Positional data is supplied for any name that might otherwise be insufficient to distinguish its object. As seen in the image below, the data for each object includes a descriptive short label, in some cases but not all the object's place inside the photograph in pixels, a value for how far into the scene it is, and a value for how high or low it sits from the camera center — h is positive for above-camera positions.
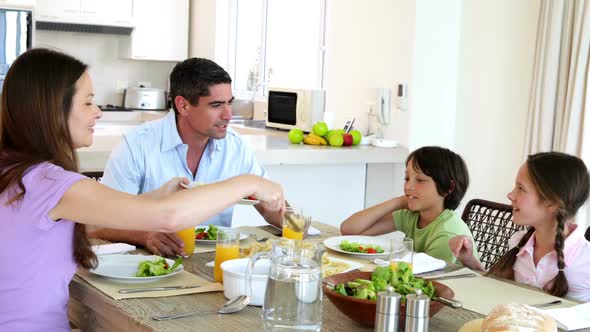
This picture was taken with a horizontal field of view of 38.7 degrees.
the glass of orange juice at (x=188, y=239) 2.28 -0.52
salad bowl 1.65 -0.49
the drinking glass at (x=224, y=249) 1.99 -0.47
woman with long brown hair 1.71 -0.31
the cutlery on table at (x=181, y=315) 1.70 -0.55
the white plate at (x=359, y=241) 2.41 -0.55
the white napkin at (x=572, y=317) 1.76 -0.53
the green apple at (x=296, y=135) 4.25 -0.41
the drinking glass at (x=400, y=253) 1.92 -0.44
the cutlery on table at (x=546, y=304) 1.93 -0.55
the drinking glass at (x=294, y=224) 2.39 -0.48
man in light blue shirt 2.85 -0.34
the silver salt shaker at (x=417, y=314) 1.53 -0.46
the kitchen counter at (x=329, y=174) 4.04 -0.61
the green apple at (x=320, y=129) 4.36 -0.38
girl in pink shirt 2.31 -0.44
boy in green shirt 2.78 -0.43
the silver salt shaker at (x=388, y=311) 1.55 -0.47
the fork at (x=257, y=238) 2.49 -0.55
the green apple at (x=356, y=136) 4.37 -0.41
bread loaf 1.49 -0.46
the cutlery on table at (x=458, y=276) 2.14 -0.55
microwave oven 4.86 -0.32
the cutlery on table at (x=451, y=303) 1.65 -0.47
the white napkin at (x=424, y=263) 2.22 -0.55
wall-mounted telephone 4.44 -0.25
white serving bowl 1.81 -0.49
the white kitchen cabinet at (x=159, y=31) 6.58 +0.12
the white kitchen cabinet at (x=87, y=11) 6.20 +0.24
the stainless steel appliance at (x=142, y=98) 6.71 -0.42
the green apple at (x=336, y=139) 4.26 -0.42
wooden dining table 1.68 -0.55
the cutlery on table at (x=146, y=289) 1.89 -0.55
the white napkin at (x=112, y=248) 2.25 -0.55
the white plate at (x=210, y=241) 2.44 -0.55
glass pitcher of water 1.54 -0.44
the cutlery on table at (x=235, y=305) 1.77 -0.53
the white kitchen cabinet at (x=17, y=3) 5.85 +0.25
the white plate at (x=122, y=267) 1.97 -0.54
